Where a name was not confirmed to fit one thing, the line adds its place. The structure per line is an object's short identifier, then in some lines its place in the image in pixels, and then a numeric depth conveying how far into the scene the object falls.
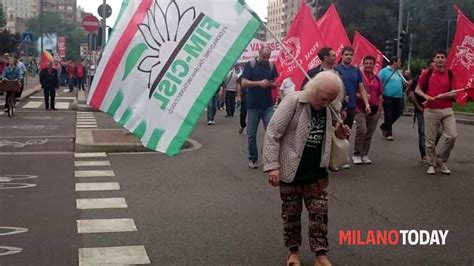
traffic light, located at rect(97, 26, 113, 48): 27.47
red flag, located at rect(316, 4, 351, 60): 13.84
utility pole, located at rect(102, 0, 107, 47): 19.45
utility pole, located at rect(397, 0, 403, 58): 30.16
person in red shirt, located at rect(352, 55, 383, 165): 10.59
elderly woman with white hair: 5.05
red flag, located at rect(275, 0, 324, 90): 11.30
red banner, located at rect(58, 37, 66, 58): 51.50
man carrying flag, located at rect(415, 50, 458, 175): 9.52
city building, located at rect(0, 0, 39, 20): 146.05
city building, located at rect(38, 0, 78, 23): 143.77
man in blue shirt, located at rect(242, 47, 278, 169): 9.85
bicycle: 18.09
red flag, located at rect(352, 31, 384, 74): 17.58
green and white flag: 5.57
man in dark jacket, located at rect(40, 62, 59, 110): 21.70
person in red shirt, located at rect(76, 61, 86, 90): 37.28
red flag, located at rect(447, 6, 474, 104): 10.89
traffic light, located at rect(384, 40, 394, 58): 30.81
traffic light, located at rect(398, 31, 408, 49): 29.95
